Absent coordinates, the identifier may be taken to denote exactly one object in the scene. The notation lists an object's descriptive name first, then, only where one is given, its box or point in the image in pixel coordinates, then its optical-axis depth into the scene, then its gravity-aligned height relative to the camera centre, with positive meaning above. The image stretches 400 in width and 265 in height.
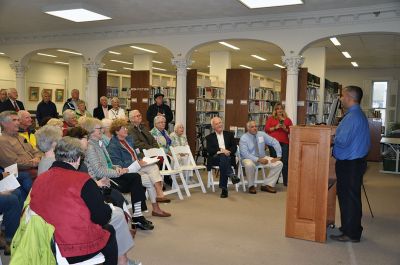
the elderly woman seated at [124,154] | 4.96 -0.62
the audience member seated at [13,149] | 4.26 -0.52
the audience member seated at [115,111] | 8.46 -0.13
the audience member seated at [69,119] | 5.74 -0.22
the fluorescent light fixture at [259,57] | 14.12 +1.89
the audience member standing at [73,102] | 8.12 +0.04
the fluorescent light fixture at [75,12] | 7.38 +1.79
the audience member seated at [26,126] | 5.05 -0.31
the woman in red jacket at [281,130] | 7.53 -0.38
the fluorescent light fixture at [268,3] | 6.60 +1.80
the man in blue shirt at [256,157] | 6.76 -0.84
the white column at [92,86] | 10.34 +0.48
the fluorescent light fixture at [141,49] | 13.00 +1.92
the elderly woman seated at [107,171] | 4.22 -0.73
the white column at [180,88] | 9.29 +0.44
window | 16.35 +0.69
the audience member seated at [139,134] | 6.23 -0.45
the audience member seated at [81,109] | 7.93 -0.10
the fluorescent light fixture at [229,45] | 11.35 +1.86
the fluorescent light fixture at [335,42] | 10.29 +1.85
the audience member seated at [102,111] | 8.87 -0.14
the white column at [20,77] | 11.45 +0.74
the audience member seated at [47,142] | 3.34 -0.34
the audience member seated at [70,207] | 2.37 -0.62
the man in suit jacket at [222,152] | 6.52 -0.75
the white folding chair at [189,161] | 6.32 -0.91
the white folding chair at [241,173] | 6.88 -1.13
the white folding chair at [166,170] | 5.96 -0.97
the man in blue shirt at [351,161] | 4.27 -0.53
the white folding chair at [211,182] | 6.80 -1.30
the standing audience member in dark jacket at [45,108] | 8.39 -0.11
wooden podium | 4.23 -0.77
